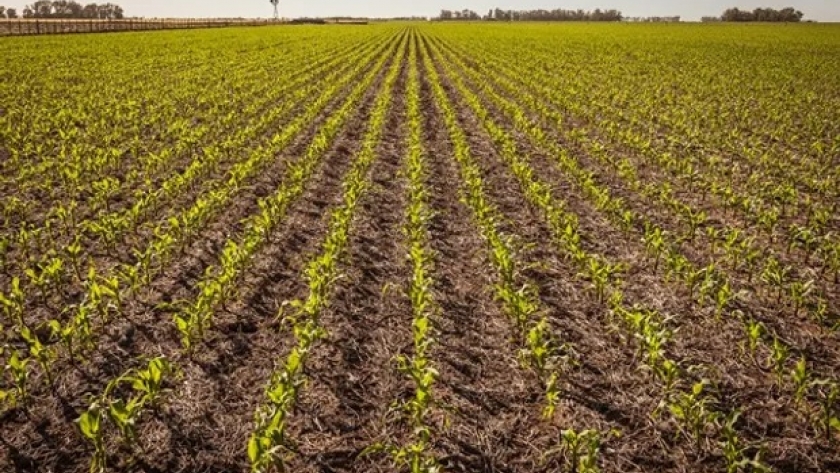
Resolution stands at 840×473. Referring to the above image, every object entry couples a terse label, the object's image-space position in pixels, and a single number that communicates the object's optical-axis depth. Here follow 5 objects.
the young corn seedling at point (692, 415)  4.19
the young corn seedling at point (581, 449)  3.67
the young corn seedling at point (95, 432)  3.74
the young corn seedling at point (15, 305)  5.46
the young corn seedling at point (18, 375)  4.32
